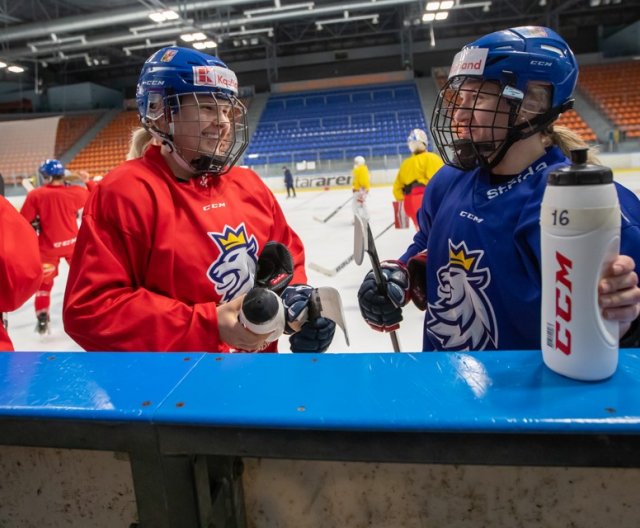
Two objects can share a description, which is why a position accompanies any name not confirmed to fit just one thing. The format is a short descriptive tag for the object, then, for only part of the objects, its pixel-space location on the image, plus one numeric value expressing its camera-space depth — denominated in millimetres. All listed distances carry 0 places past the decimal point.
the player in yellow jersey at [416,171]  4961
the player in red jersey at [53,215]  4004
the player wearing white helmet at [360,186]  6660
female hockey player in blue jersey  923
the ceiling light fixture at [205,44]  14039
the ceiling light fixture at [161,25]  12250
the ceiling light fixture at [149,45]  15836
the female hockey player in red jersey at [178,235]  1006
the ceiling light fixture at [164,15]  11398
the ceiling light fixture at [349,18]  15156
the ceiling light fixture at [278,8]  13375
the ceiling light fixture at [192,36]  13348
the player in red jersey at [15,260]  1250
